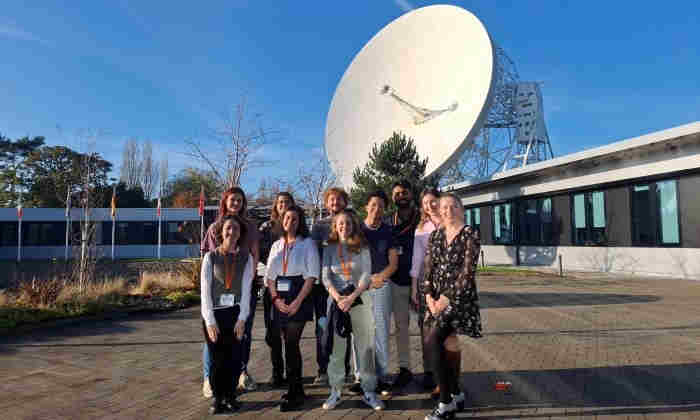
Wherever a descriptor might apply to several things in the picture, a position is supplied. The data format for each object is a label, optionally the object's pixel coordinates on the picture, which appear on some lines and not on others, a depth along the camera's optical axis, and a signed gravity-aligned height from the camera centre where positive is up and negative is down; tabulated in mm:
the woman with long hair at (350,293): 3664 -483
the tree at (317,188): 23828 +2841
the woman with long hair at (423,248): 4050 -112
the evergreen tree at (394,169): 18016 +2856
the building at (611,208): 14227 +1154
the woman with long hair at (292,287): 3672 -424
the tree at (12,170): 40094 +6546
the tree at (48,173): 38906 +5943
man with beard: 4234 -343
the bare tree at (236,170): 13016 +2015
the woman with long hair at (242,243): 3941 -54
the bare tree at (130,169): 56969 +9007
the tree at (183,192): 47125 +5422
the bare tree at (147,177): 57703 +8087
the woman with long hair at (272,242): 4172 -74
